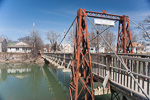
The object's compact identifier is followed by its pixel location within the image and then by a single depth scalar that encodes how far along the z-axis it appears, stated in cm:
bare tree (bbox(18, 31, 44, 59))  3512
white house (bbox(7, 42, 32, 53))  4447
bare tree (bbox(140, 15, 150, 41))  1743
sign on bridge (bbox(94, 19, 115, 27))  518
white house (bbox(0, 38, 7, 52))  4424
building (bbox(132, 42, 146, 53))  3784
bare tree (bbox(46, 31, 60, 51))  5158
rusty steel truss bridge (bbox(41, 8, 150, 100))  334
